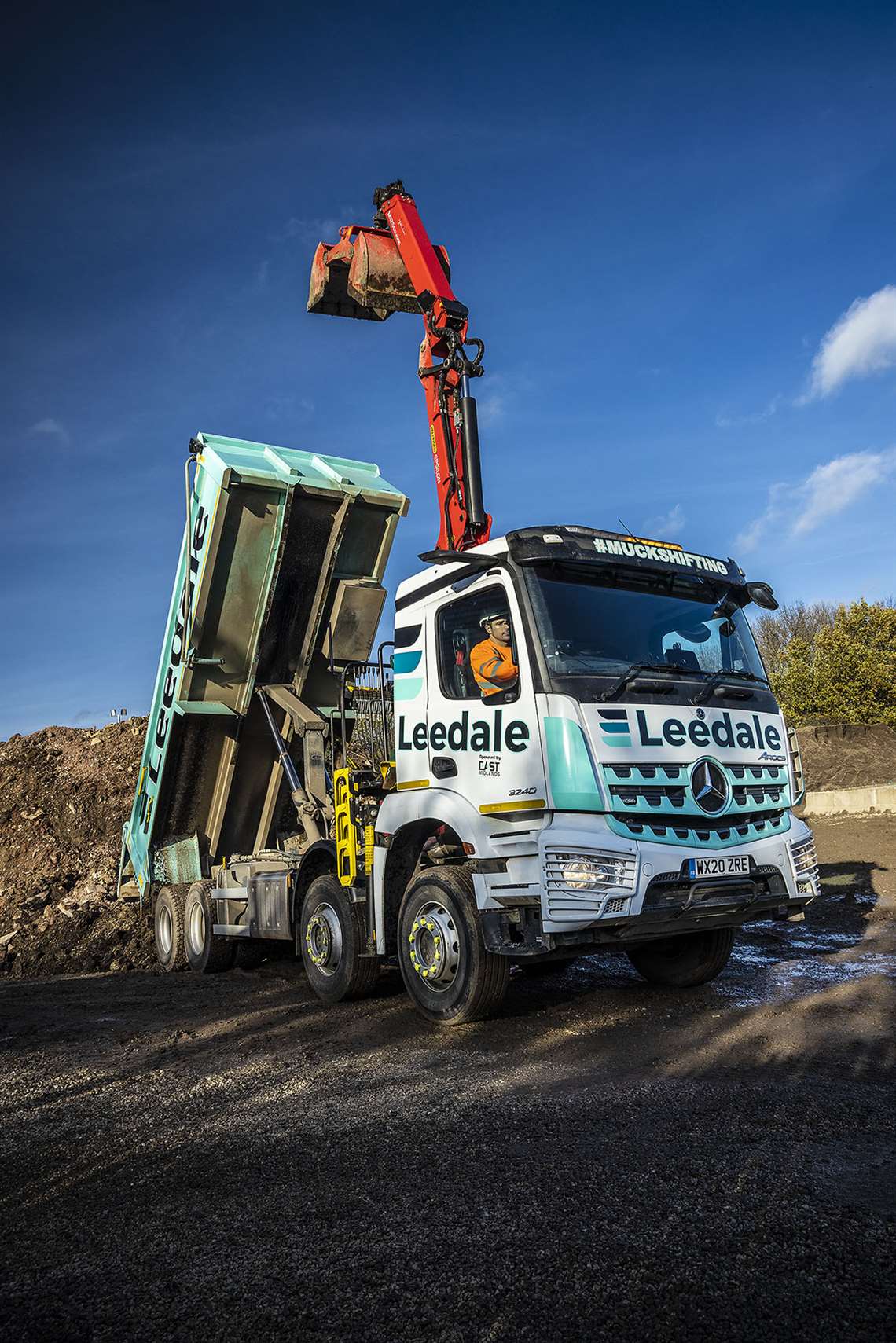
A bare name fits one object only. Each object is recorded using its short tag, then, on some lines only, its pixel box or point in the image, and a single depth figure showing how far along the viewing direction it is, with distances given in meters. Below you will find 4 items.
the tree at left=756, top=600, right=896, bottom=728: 31.28
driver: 5.67
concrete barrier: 18.70
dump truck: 5.32
